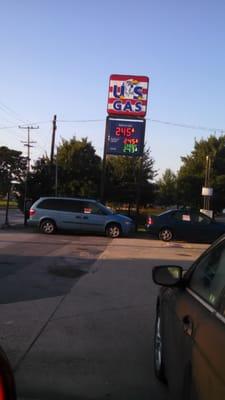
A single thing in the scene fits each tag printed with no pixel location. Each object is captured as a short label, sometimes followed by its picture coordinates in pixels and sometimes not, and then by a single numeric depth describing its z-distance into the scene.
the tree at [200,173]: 60.97
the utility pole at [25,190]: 29.96
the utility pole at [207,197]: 44.49
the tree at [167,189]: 78.44
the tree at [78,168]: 40.58
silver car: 25.73
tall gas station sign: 30.62
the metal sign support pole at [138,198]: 30.50
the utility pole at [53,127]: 40.41
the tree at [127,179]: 42.78
